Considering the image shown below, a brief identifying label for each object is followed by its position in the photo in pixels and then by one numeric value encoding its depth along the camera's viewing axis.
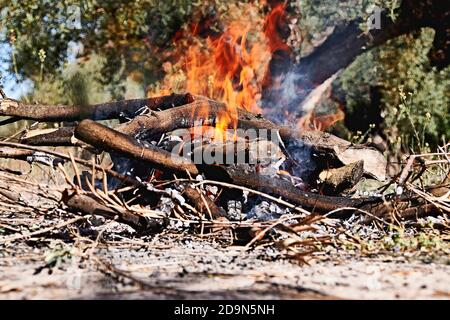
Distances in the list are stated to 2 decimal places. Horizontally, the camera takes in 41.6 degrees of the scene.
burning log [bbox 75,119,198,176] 2.72
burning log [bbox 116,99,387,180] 3.38
